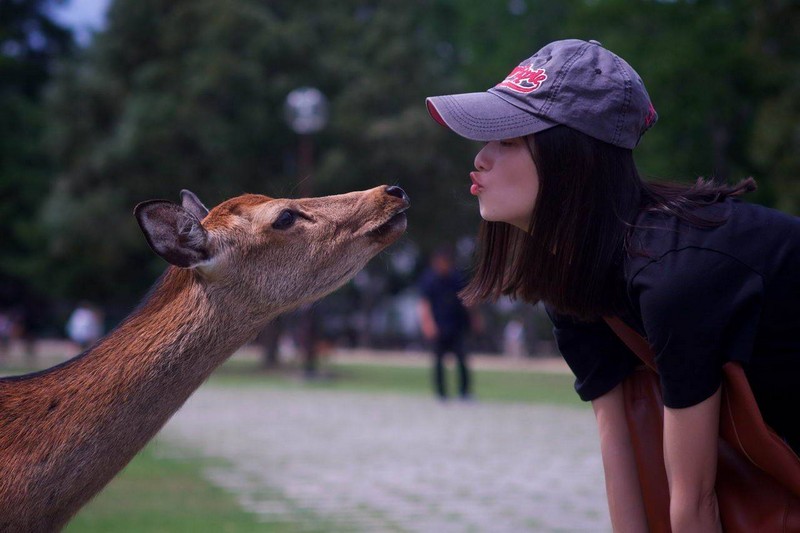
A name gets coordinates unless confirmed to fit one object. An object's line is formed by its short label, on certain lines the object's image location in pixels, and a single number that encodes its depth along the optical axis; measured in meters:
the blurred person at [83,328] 28.19
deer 3.59
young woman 2.80
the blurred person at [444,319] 17.25
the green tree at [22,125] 44.09
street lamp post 25.05
